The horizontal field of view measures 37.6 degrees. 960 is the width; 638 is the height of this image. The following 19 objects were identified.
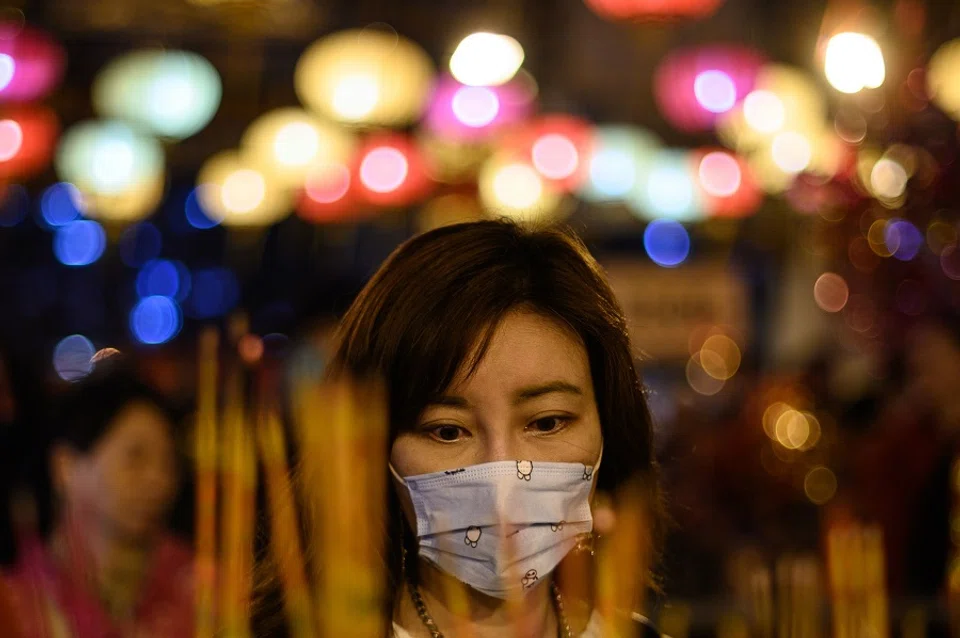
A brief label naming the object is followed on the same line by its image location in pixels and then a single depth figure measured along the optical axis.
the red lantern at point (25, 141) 10.26
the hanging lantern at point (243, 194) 12.84
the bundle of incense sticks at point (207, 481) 1.48
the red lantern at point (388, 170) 11.03
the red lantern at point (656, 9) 7.32
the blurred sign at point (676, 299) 7.62
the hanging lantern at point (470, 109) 10.16
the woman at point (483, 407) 1.91
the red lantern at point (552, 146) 10.98
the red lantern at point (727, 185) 11.33
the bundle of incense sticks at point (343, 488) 1.42
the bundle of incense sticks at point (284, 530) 1.58
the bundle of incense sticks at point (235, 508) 1.45
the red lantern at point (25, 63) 9.20
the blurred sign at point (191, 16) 7.70
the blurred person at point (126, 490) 3.50
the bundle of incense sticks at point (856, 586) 1.79
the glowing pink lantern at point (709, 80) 9.42
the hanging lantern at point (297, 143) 11.16
